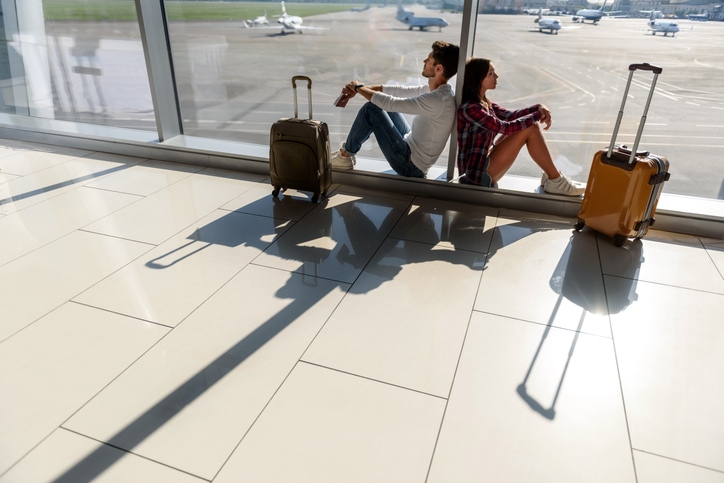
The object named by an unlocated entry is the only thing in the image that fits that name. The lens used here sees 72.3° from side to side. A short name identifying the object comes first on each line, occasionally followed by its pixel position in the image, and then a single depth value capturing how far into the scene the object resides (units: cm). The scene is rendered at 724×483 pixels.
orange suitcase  245
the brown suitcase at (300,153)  293
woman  280
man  287
